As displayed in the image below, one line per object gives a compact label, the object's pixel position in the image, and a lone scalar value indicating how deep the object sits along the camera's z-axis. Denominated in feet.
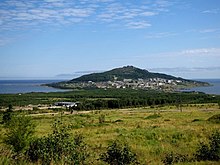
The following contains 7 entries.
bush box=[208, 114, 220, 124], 103.73
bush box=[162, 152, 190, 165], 34.78
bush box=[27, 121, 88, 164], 30.53
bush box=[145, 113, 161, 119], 161.48
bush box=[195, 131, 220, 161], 36.37
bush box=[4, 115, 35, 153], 38.91
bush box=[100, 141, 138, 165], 32.73
